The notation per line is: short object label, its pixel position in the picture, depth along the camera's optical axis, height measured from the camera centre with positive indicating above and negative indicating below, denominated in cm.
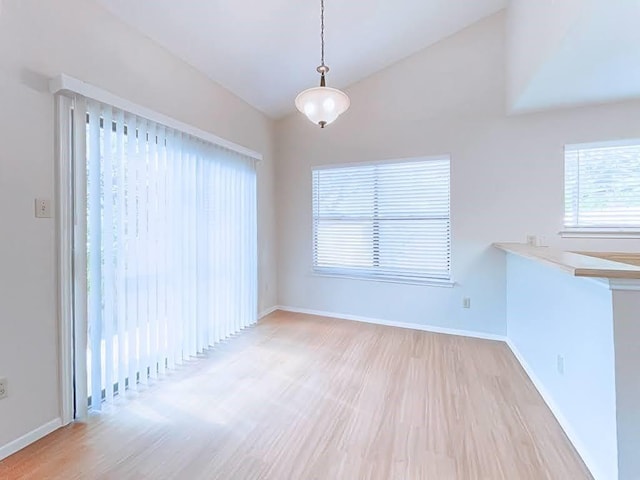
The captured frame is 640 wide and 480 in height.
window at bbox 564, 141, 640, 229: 308 +52
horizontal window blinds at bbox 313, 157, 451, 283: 384 +22
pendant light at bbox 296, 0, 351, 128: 213 +93
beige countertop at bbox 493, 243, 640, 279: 133 -14
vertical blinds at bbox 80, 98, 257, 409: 216 -7
